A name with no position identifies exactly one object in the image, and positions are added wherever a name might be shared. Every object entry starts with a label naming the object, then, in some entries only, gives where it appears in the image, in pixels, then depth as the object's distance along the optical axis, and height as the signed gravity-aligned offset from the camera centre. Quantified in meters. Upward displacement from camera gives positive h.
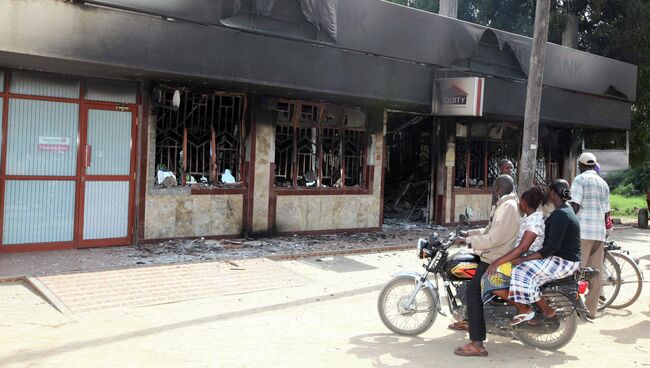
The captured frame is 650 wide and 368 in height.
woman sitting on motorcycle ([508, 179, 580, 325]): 5.35 -0.83
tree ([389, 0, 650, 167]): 19.44 +5.07
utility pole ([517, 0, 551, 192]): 9.67 +1.42
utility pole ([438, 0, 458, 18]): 17.34 +4.80
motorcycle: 5.46 -1.26
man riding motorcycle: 5.31 -0.69
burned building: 8.73 +0.98
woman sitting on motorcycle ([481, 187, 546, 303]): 5.33 -0.65
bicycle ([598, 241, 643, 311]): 7.25 -1.23
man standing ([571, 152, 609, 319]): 6.72 -0.48
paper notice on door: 9.05 +0.12
